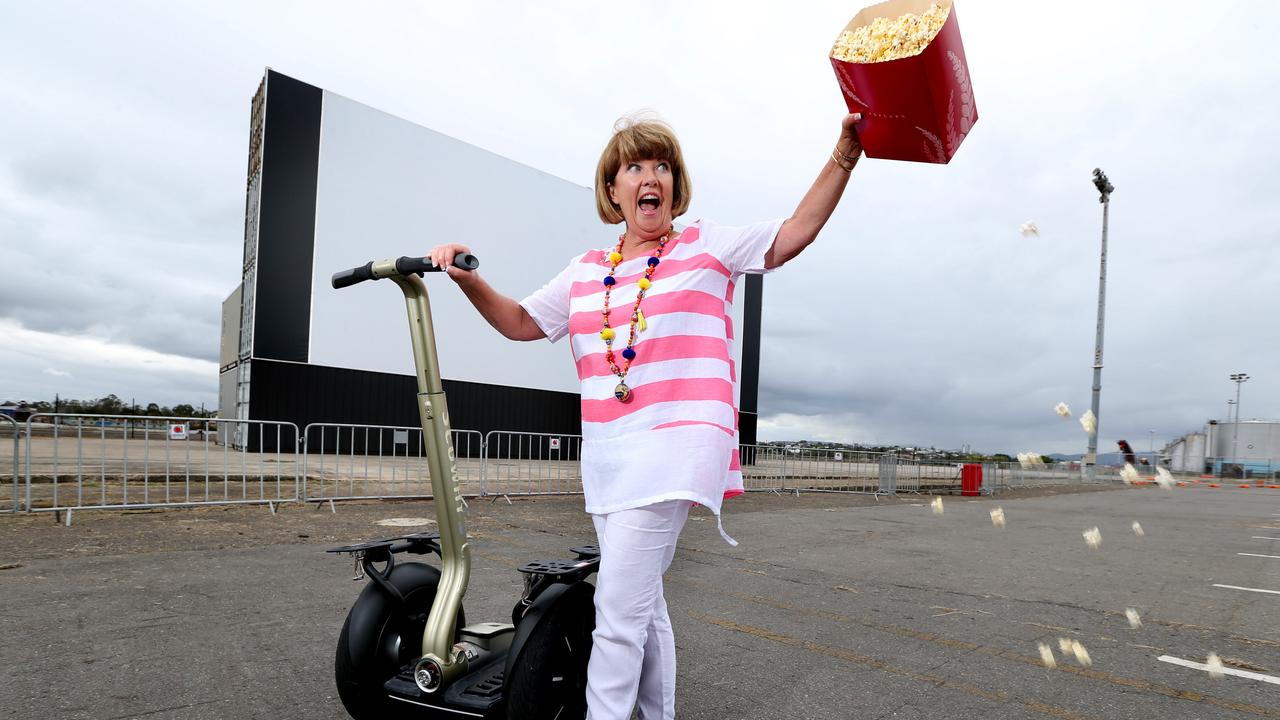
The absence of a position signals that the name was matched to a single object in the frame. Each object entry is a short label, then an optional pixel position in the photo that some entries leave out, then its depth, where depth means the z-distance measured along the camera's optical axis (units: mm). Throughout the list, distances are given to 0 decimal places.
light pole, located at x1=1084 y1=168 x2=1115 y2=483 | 24016
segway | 1987
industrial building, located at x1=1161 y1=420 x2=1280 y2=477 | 41188
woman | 1838
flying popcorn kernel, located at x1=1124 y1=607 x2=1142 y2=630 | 4195
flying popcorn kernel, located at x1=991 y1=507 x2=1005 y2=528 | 10128
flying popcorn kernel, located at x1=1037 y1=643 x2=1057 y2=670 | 3375
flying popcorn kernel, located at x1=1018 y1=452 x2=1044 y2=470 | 18531
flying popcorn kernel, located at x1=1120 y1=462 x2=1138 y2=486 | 31797
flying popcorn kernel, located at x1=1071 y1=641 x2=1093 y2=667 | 3434
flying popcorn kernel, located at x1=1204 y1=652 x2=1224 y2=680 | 3273
